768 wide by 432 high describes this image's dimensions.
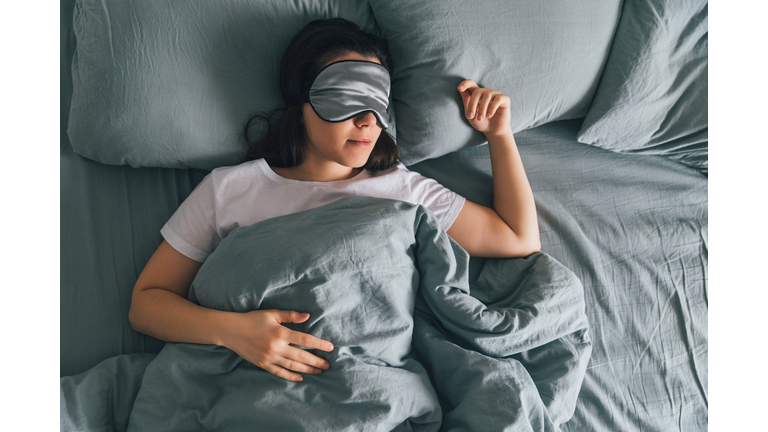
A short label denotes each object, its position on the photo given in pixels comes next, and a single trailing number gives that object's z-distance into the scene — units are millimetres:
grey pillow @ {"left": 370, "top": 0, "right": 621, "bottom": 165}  939
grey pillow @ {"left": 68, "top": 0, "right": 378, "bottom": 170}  859
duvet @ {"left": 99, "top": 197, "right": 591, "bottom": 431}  716
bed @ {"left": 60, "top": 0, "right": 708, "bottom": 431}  806
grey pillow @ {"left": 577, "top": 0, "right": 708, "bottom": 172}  983
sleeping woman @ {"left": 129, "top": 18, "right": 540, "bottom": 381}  754
